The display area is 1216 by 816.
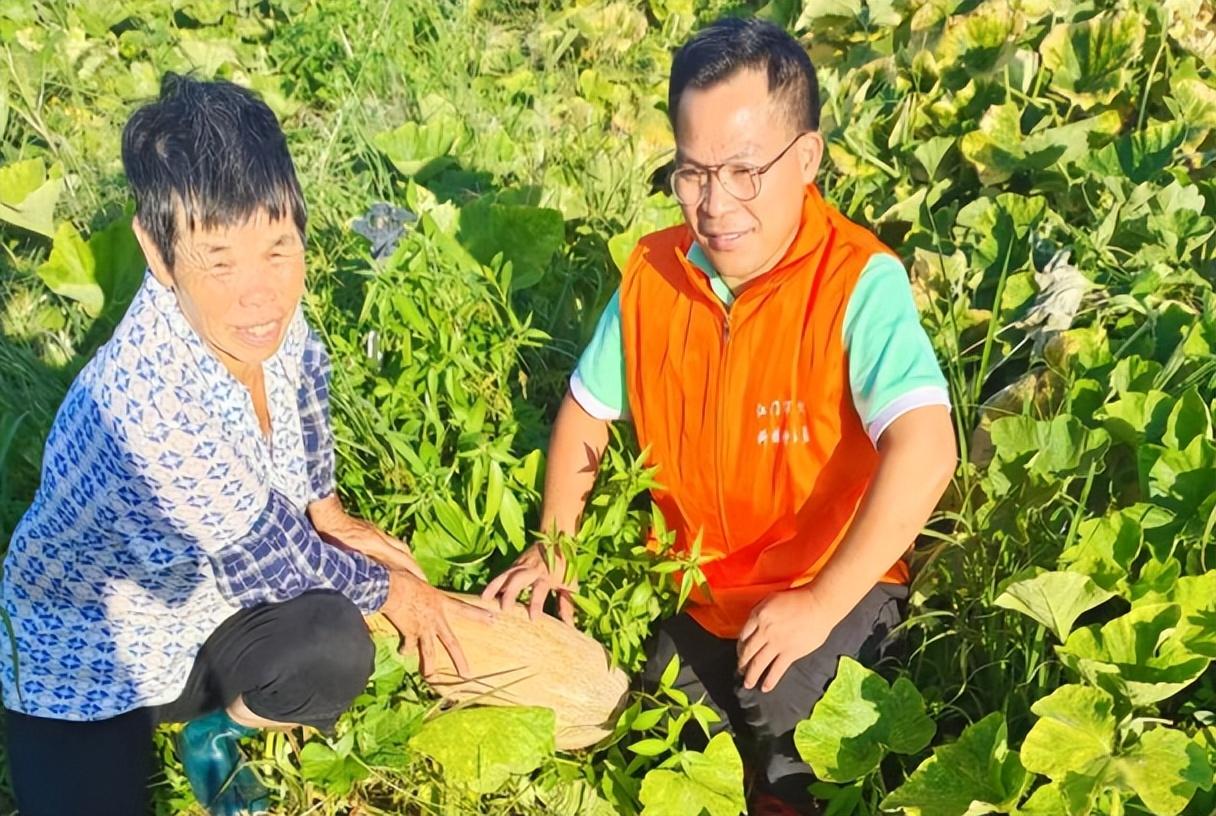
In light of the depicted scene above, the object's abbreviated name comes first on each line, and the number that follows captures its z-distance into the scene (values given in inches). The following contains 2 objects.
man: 74.6
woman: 65.9
